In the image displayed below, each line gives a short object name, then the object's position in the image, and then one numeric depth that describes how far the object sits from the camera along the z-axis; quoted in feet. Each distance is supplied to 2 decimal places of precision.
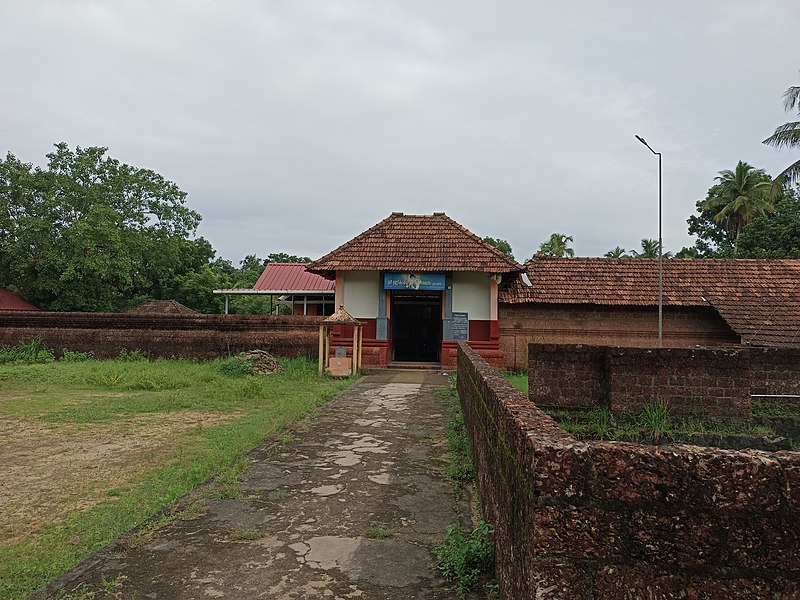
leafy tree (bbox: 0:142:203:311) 73.10
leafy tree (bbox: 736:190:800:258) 76.43
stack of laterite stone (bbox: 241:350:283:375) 46.40
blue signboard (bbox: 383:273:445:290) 50.06
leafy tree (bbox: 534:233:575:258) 165.48
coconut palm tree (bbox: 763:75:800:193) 70.90
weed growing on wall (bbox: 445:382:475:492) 17.72
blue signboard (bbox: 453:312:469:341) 50.57
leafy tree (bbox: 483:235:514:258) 153.58
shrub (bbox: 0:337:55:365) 53.83
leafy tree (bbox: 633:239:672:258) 139.54
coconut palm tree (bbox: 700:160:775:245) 106.74
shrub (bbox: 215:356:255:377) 44.65
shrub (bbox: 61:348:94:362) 54.24
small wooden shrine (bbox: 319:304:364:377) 44.86
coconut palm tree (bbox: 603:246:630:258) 155.02
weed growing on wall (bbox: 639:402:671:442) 26.66
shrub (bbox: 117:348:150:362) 54.13
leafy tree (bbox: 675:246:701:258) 124.77
